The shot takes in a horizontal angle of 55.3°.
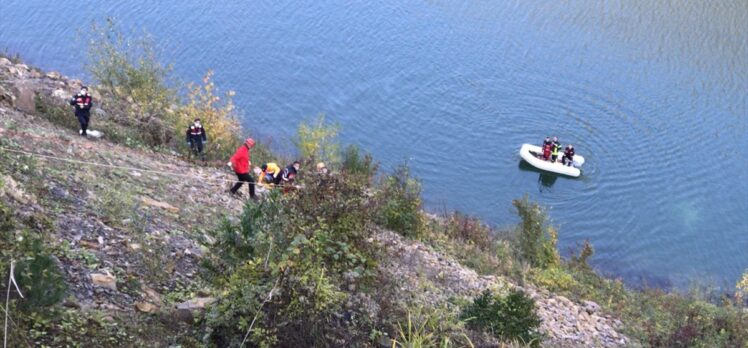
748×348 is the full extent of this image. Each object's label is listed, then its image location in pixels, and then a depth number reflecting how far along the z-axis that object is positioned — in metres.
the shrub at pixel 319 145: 22.94
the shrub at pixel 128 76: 22.66
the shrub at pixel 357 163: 23.03
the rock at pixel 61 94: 21.80
